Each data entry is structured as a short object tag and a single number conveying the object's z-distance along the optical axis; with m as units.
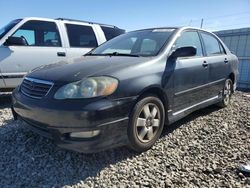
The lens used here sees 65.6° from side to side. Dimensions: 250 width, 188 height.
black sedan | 1.98
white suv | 3.86
